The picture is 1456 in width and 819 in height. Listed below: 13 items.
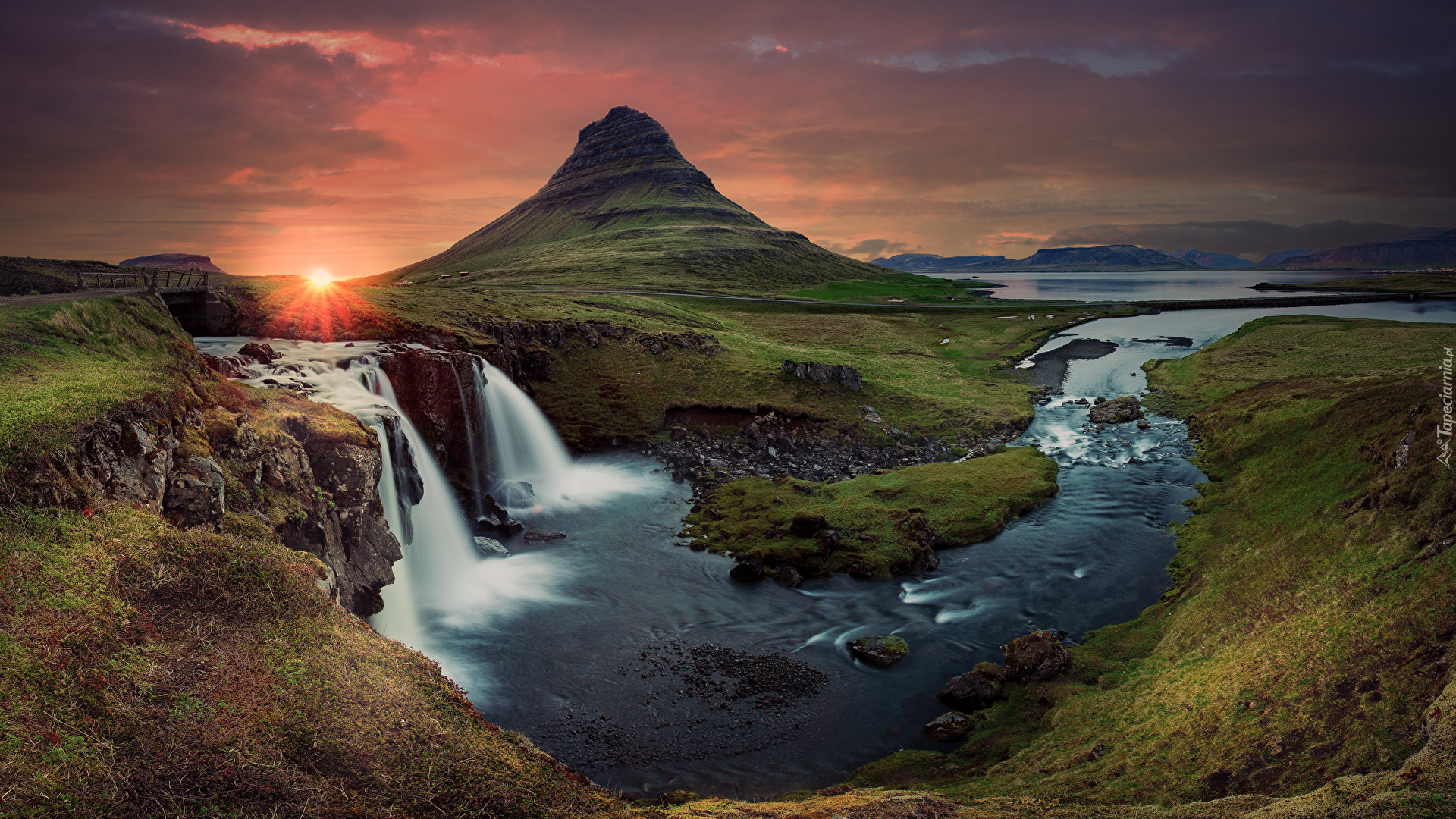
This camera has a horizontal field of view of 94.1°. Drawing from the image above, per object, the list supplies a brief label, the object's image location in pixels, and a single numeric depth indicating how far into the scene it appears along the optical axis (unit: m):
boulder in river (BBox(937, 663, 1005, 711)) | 22.44
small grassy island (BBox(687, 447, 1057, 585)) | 33.38
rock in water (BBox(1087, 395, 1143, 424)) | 59.09
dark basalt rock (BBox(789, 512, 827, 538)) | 35.22
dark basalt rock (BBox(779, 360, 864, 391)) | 65.00
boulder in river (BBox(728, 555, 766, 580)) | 32.19
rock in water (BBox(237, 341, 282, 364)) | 38.25
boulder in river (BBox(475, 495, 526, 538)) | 37.81
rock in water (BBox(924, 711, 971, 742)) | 21.11
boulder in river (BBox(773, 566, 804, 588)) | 31.62
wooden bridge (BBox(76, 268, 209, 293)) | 39.56
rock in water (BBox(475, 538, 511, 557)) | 35.28
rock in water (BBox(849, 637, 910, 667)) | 25.28
